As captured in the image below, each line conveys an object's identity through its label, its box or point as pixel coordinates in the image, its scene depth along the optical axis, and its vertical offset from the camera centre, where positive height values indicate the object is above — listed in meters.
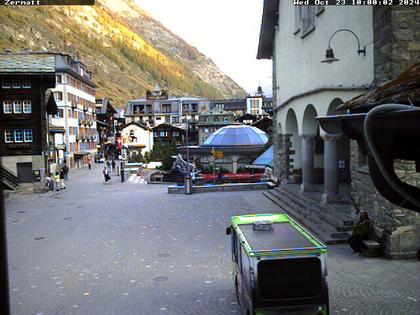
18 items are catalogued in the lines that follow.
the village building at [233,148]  53.66 -0.79
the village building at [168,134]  94.88 +1.74
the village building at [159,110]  111.94 +7.73
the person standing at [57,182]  39.72 -3.08
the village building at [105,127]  104.97 +3.92
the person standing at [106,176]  45.23 -3.05
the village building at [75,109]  67.31 +5.64
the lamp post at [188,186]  31.33 -2.91
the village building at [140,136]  94.31 +1.41
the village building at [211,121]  91.38 +3.99
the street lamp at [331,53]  15.13 +2.74
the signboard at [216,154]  37.99 -1.06
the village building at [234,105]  132.50 +10.11
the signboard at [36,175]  39.03 -2.44
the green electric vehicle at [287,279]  8.09 -2.40
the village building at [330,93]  13.27 +1.81
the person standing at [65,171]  47.50 -2.65
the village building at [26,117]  39.09 +2.46
